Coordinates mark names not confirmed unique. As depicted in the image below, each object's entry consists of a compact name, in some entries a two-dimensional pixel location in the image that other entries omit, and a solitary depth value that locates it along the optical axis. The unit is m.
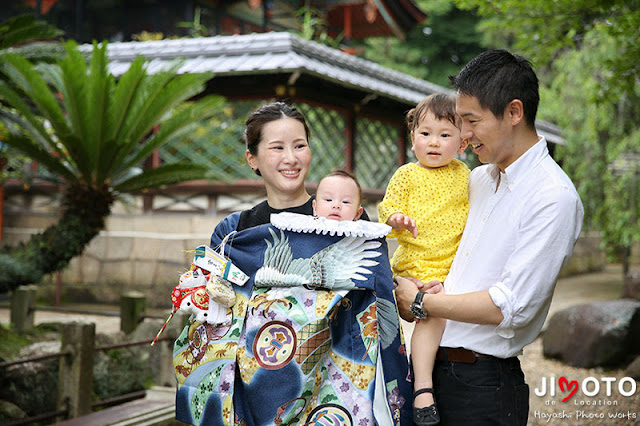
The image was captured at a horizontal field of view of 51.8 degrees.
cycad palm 5.61
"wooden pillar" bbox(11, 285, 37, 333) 7.29
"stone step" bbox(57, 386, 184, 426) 4.74
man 1.96
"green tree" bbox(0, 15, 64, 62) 5.25
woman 2.45
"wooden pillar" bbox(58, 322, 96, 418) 5.06
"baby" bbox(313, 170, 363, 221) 2.29
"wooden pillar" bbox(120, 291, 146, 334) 6.98
